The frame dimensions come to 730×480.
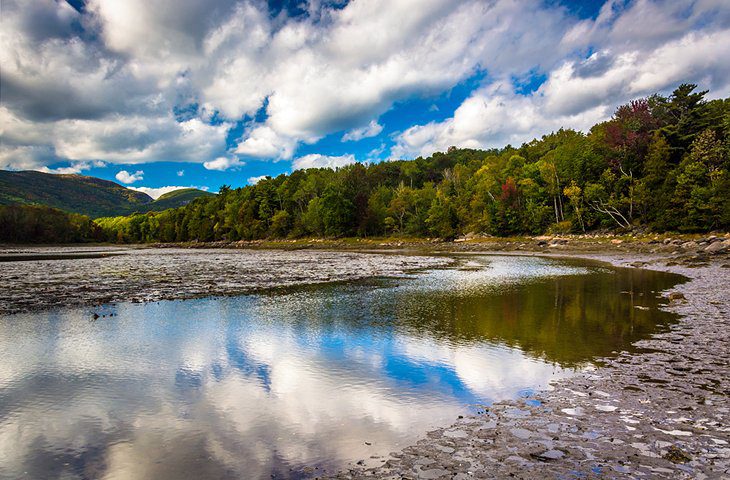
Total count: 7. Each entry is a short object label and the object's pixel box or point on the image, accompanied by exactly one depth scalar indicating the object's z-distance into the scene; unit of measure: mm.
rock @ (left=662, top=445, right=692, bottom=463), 5414
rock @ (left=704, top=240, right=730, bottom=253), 39625
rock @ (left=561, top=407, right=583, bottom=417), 7336
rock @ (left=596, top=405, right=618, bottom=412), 7395
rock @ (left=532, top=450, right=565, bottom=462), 5661
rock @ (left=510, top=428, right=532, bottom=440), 6450
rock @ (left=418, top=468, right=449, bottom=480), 5305
